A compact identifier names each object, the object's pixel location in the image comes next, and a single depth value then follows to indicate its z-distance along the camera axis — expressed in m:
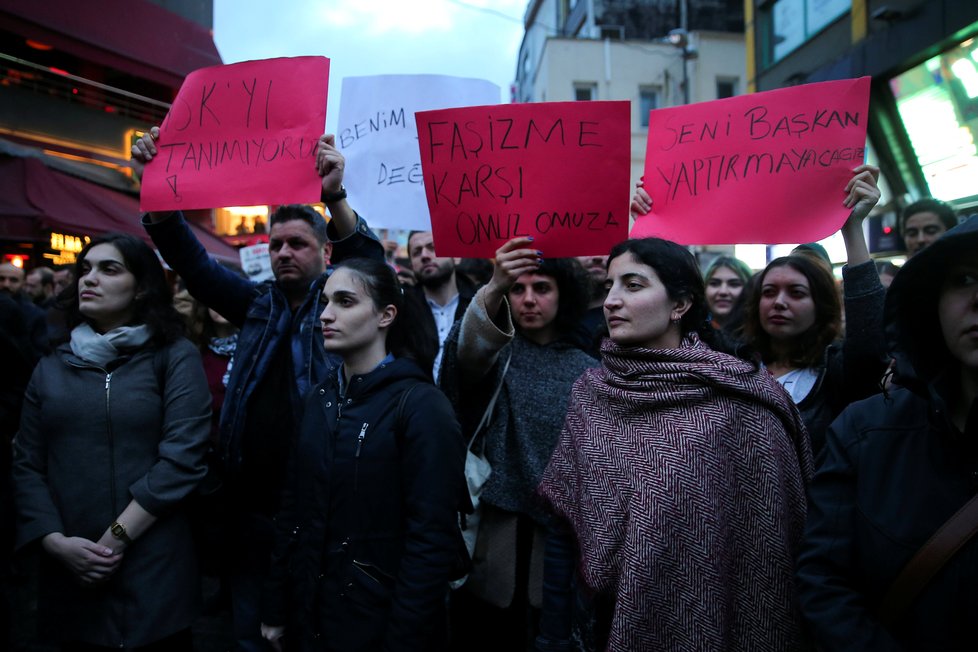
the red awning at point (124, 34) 9.49
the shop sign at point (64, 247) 9.12
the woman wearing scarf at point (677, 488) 1.77
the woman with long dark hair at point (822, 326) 2.01
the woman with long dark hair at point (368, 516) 2.02
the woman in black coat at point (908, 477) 1.40
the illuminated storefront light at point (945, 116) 7.39
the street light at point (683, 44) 17.38
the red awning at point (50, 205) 7.41
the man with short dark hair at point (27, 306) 4.79
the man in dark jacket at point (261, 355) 2.62
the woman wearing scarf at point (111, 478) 2.42
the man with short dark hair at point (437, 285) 3.99
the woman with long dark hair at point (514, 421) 2.63
